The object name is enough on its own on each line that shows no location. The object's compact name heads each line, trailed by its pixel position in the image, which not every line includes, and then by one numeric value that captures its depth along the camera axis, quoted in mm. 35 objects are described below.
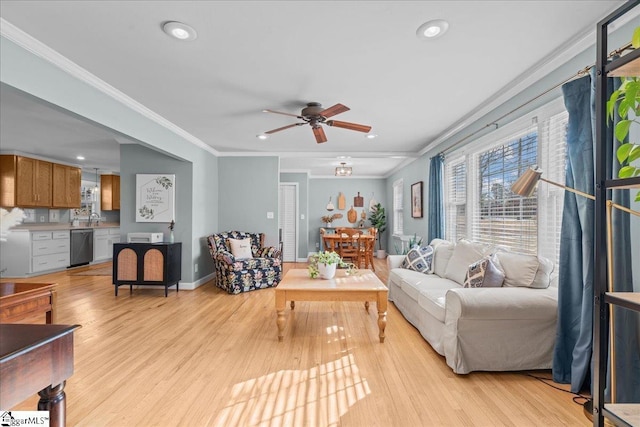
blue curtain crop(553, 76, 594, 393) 2082
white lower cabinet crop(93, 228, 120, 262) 7617
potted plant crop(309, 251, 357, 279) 3465
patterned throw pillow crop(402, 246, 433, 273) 4191
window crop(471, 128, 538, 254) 3002
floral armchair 4938
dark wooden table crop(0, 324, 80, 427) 922
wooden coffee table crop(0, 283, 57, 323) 2182
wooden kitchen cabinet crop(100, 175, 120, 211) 8633
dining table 6637
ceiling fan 3434
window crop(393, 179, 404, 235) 7979
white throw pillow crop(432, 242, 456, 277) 3930
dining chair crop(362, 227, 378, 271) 6664
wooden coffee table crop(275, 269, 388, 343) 3008
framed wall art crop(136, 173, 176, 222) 5129
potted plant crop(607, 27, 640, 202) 1339
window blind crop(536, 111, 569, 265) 2623
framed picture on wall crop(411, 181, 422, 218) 6020
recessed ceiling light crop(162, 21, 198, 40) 2073
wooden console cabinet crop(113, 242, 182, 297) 4734
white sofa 2381
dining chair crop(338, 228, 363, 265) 6730
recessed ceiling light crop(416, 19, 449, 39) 2059
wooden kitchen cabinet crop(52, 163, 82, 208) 7008
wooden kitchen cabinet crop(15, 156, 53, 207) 6266
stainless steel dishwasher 6970
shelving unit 1295
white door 8508
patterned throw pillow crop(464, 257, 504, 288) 2762
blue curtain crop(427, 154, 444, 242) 4844
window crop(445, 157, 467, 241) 4362
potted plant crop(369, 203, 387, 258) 9258
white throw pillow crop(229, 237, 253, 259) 5480
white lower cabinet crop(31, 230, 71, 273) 6102
